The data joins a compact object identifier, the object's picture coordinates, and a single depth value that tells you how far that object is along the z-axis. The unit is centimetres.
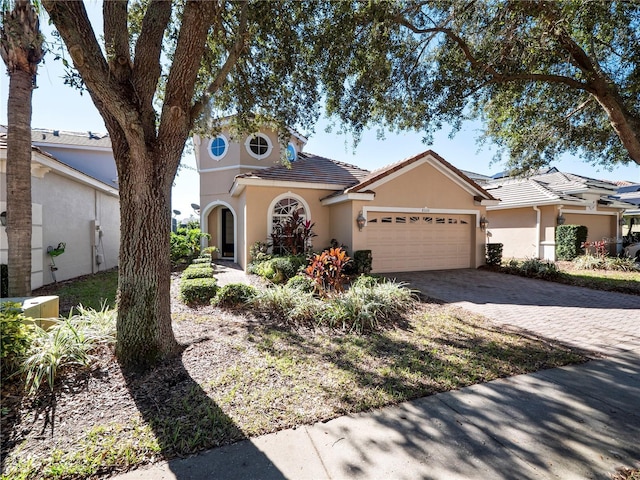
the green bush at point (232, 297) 706
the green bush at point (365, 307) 594
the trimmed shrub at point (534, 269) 1153
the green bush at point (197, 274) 865
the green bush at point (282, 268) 949
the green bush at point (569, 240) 1520
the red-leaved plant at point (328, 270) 753
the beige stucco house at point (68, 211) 897
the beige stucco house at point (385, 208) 1164
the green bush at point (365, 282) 760
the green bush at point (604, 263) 1298
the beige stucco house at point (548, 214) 1617
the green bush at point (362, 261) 1083
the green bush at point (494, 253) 1352
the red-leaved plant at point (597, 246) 1470
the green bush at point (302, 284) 749
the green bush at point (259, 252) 1130
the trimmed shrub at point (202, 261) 1208
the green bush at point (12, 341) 360
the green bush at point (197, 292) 724
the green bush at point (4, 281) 759
